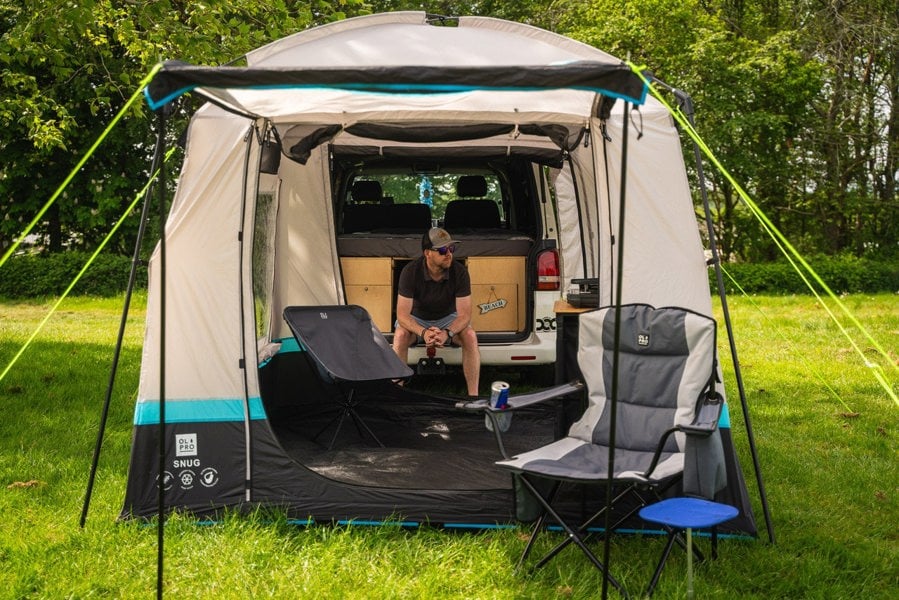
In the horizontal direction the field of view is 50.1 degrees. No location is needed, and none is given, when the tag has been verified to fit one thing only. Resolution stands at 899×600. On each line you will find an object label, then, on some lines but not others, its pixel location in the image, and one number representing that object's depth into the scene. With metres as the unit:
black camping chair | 5.45
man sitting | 6.48
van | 6.67
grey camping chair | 3.64
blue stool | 3.21
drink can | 4.11
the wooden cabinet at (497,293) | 6.80
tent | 4.34
